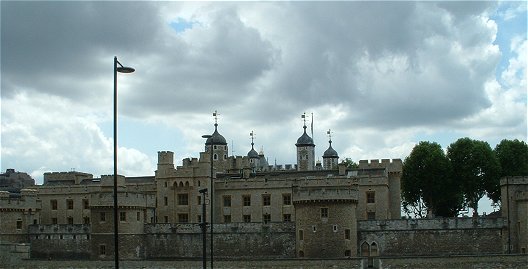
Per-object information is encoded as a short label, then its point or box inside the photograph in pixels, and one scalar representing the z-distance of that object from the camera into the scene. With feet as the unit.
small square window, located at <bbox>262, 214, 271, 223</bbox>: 240.53
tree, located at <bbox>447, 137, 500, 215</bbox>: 264.52
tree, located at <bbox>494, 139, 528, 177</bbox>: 272.72
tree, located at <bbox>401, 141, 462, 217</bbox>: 267.80
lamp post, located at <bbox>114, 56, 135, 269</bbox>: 85.47
